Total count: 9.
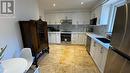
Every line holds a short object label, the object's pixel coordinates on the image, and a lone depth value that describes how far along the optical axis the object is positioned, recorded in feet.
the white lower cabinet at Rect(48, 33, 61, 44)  11.83
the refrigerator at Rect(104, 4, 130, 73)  2.26
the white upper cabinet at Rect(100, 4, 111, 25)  7.03
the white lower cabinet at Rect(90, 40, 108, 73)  4.81
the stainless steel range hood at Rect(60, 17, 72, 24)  11.95
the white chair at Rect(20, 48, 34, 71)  4.56
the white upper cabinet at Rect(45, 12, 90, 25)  11.82
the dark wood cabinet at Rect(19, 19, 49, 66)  5.51
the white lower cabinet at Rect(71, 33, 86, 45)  11.52
